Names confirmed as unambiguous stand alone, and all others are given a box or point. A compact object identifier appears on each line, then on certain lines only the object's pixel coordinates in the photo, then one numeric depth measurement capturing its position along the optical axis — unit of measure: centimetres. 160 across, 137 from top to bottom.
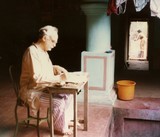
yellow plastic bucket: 727
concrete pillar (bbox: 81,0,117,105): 676
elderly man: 427
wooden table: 408
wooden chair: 471
